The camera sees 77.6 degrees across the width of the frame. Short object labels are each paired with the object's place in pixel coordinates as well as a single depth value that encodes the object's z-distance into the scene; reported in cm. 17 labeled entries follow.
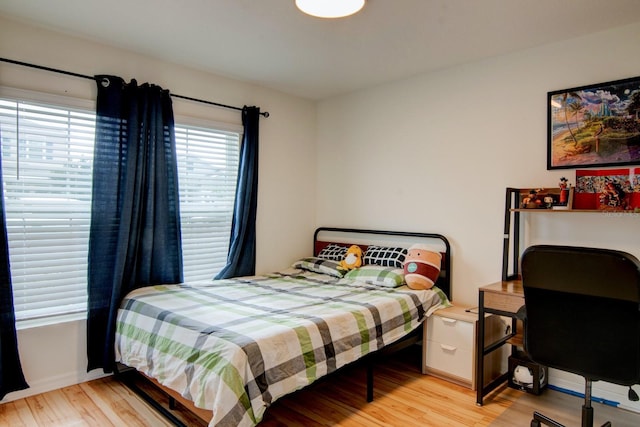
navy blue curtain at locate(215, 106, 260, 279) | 383
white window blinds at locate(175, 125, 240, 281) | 355
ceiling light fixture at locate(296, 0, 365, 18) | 217
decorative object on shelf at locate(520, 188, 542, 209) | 280
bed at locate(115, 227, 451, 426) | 193
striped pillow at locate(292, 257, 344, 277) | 386
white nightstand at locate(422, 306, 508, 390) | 291
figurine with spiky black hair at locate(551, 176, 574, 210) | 268
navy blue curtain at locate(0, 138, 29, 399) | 256
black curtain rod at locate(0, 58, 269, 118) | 263
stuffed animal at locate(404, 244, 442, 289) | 326
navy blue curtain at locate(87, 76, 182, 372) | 295
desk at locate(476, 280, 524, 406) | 253
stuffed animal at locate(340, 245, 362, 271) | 384
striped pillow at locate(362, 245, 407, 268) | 361
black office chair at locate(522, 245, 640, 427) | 175
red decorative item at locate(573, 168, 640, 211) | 254
